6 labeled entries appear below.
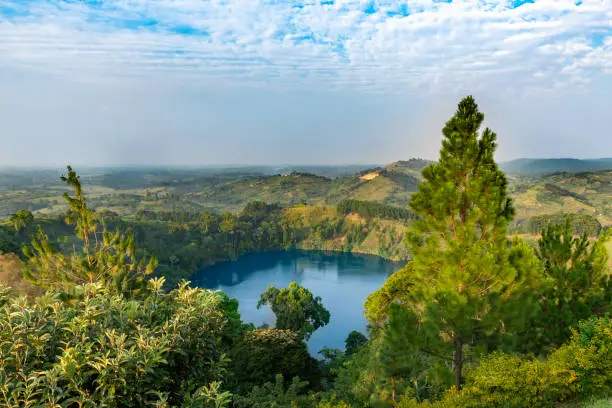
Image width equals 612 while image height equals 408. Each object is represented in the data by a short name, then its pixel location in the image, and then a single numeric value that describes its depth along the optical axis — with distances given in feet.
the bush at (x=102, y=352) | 16.57
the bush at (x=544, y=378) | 31.96
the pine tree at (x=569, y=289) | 41.98
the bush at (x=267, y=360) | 74.02
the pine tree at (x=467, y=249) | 36.88
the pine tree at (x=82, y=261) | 50.39
